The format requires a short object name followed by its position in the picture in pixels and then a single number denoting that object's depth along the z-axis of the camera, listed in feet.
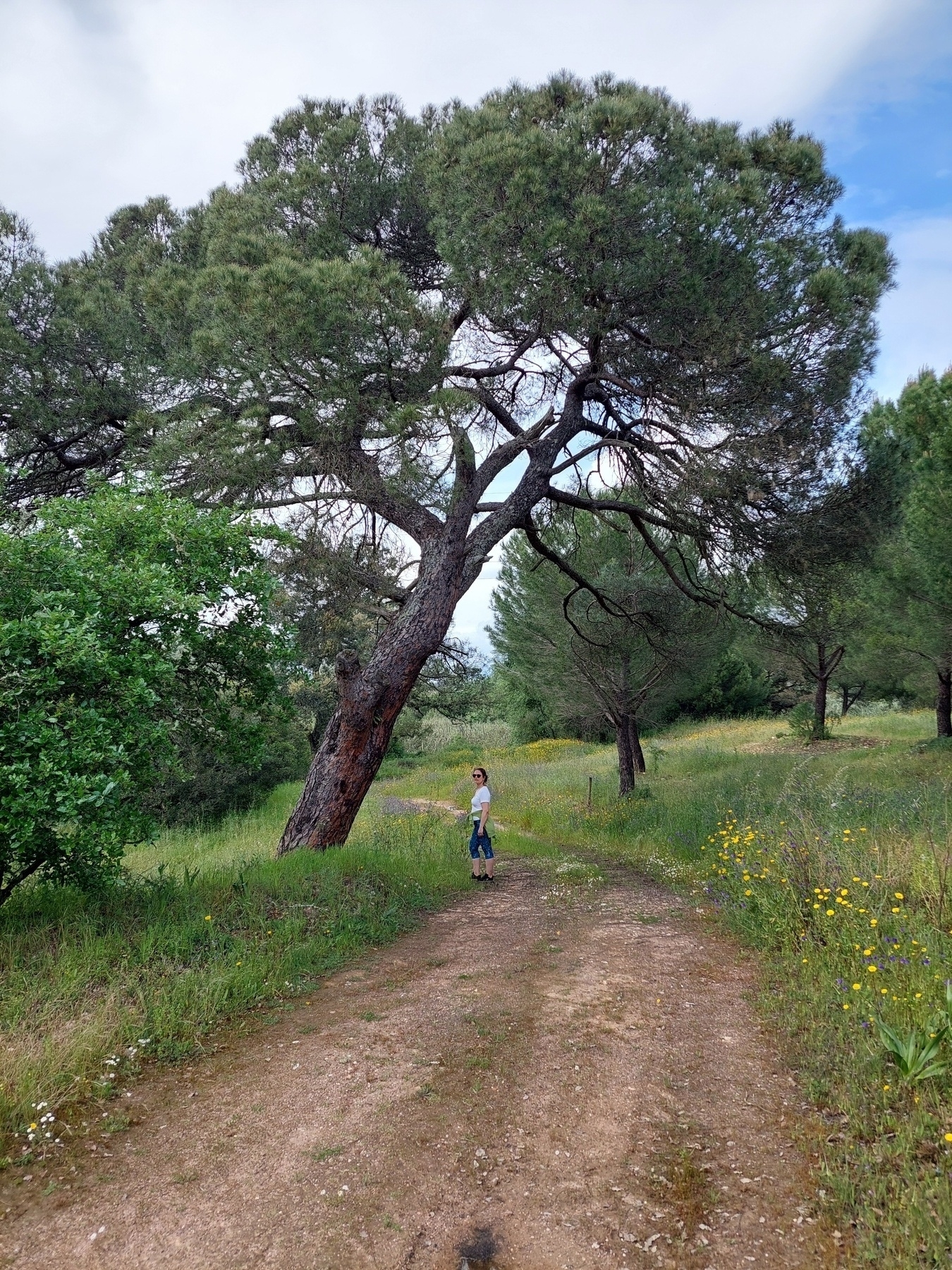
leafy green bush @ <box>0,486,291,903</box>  14.53
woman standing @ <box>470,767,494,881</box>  28.12
